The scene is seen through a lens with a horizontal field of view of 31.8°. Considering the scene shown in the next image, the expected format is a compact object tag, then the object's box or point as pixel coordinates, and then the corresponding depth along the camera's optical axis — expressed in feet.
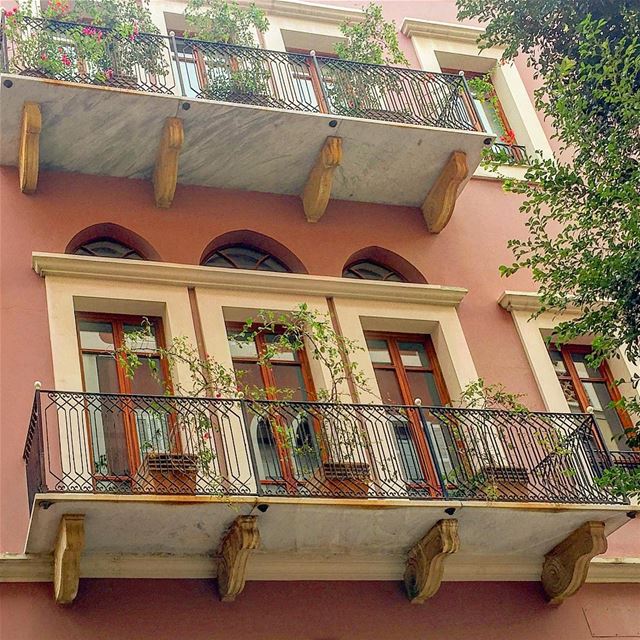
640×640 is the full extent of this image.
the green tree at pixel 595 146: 34.96
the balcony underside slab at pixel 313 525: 33.83
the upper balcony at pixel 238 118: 43.83
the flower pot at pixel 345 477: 37.52
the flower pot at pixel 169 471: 35.58
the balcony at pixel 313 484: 34.73
